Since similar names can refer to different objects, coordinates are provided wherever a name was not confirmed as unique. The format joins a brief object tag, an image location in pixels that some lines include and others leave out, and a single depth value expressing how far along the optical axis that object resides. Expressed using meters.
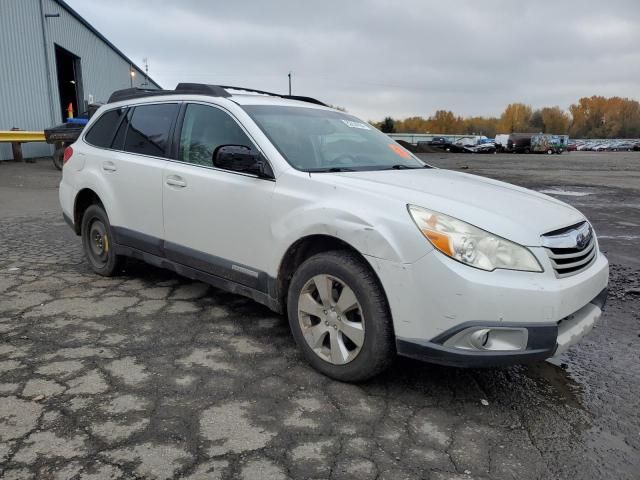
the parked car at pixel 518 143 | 52.69
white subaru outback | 2.50
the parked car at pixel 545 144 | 53.00
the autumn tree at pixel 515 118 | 128.62
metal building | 16.88
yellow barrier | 15.17
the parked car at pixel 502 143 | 53.94
